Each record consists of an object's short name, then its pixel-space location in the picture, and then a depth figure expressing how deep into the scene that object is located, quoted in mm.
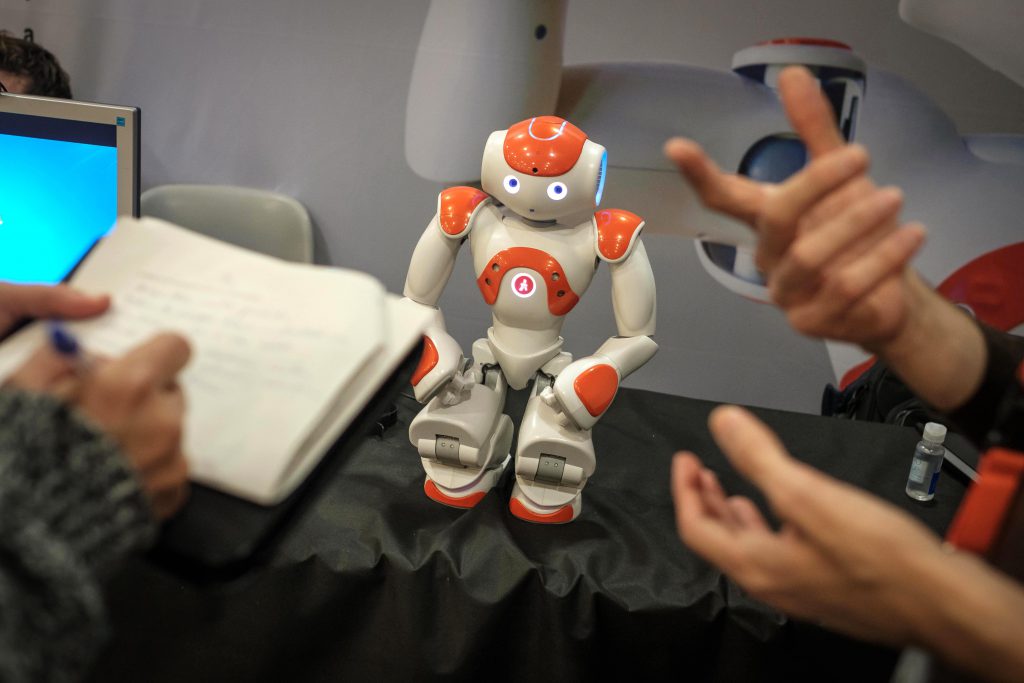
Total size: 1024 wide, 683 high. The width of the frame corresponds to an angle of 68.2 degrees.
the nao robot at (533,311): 1326
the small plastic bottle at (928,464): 1452
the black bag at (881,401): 1853
